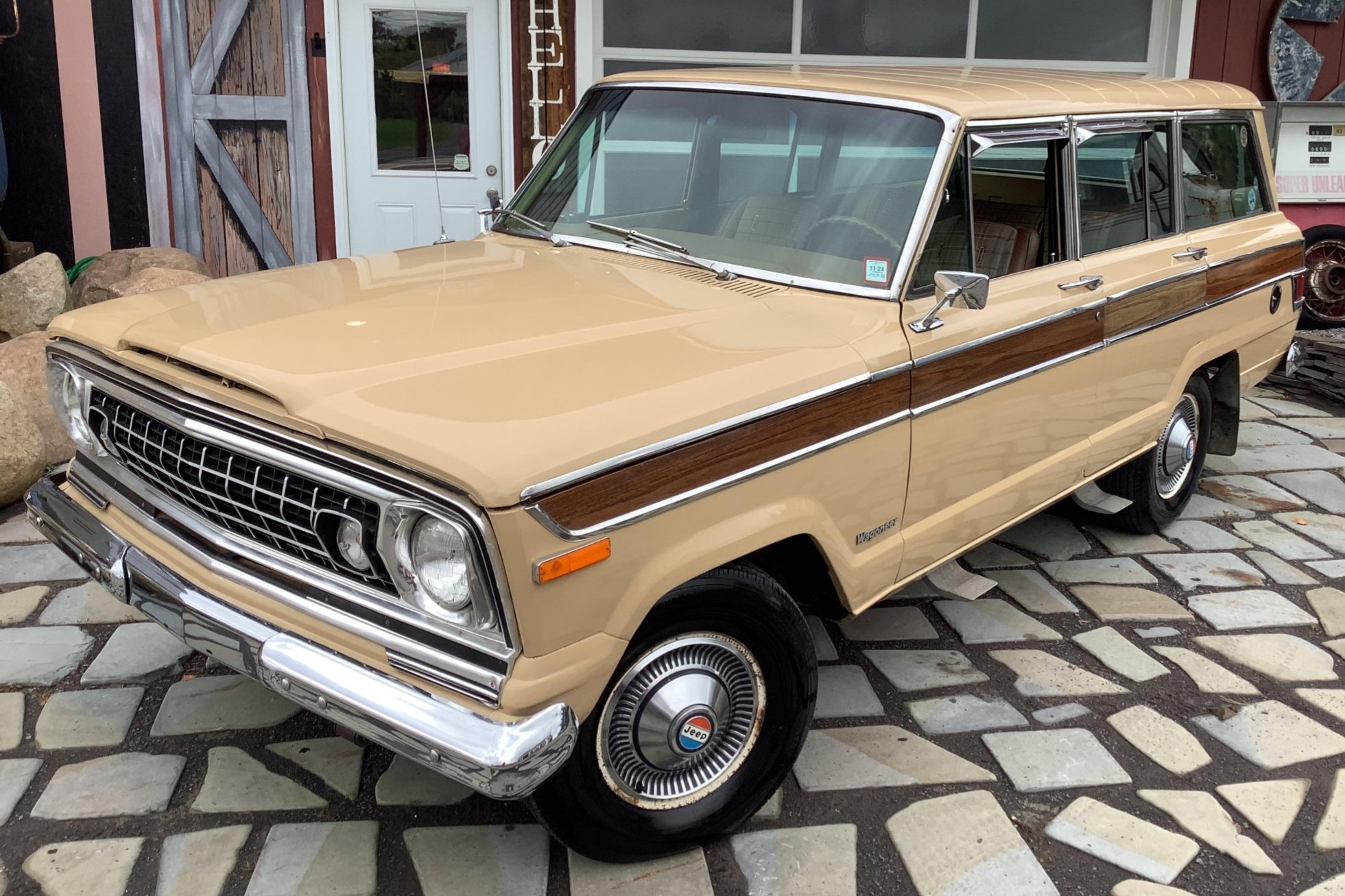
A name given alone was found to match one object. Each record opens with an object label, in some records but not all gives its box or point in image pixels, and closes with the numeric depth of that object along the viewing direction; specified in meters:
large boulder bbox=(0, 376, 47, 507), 4.75
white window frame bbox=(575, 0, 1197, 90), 7.79
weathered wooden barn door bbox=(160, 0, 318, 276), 7.35
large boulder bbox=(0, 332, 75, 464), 5.23
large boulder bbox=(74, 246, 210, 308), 6.30
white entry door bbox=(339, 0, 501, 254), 7.55
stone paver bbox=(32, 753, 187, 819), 2.96
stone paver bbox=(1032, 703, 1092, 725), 3.51
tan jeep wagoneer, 2.28
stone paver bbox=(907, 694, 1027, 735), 3.46
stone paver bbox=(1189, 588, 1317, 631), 4.18
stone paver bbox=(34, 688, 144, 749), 3.27
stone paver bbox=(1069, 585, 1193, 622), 4.21
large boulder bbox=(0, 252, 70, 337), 6.28
